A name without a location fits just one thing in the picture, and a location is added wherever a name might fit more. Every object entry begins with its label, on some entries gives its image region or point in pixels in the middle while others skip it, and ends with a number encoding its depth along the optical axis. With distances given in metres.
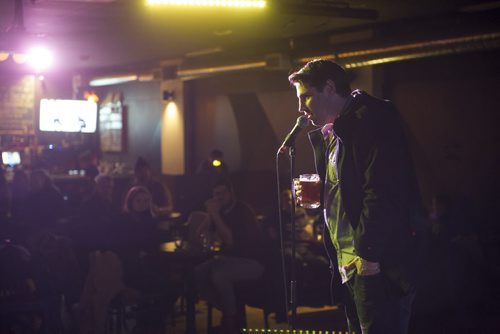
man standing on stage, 2.47
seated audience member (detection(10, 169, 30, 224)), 8.36
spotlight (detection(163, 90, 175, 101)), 14.70
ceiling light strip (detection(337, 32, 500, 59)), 7.15
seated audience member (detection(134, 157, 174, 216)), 10.06
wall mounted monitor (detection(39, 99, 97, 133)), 10.06
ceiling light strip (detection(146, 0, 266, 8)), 5.93
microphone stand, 2.99
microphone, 2.91
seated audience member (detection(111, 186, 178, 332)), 5.75
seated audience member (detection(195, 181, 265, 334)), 6.01
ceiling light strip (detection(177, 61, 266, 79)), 10.88
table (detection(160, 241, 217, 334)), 5.88
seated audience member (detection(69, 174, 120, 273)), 6.00
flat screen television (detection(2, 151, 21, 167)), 15.02
